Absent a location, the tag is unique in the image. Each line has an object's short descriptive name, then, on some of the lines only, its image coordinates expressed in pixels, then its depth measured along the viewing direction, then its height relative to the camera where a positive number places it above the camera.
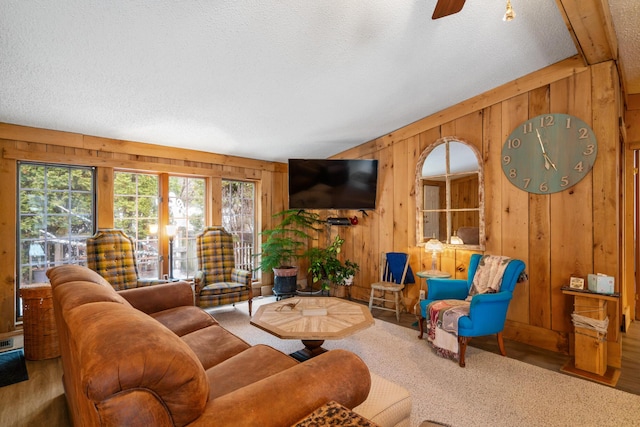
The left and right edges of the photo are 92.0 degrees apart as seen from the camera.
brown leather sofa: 0.78 -0.50
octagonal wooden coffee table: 2.27 -0.87
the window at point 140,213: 4.03 +0.02
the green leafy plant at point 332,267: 4.68 -0.81
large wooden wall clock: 2.92 +0.61
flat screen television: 4.67 +0.47
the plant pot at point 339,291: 5.09 -1.28
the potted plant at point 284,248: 4.86 -0.57
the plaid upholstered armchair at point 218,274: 3.83 -0.81
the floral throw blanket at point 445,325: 2.74 -1.03
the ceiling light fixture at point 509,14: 1.58 +1.03
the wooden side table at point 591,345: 2.52 -1.10
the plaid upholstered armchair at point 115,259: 3.45 -0.51
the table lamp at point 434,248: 3.68 -0.41
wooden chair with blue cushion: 3.98 -0.85
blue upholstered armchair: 2.69 -0.85
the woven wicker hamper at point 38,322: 2.82 -0.99
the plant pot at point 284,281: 4.84 -1.06
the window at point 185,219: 4.47 -0.07
